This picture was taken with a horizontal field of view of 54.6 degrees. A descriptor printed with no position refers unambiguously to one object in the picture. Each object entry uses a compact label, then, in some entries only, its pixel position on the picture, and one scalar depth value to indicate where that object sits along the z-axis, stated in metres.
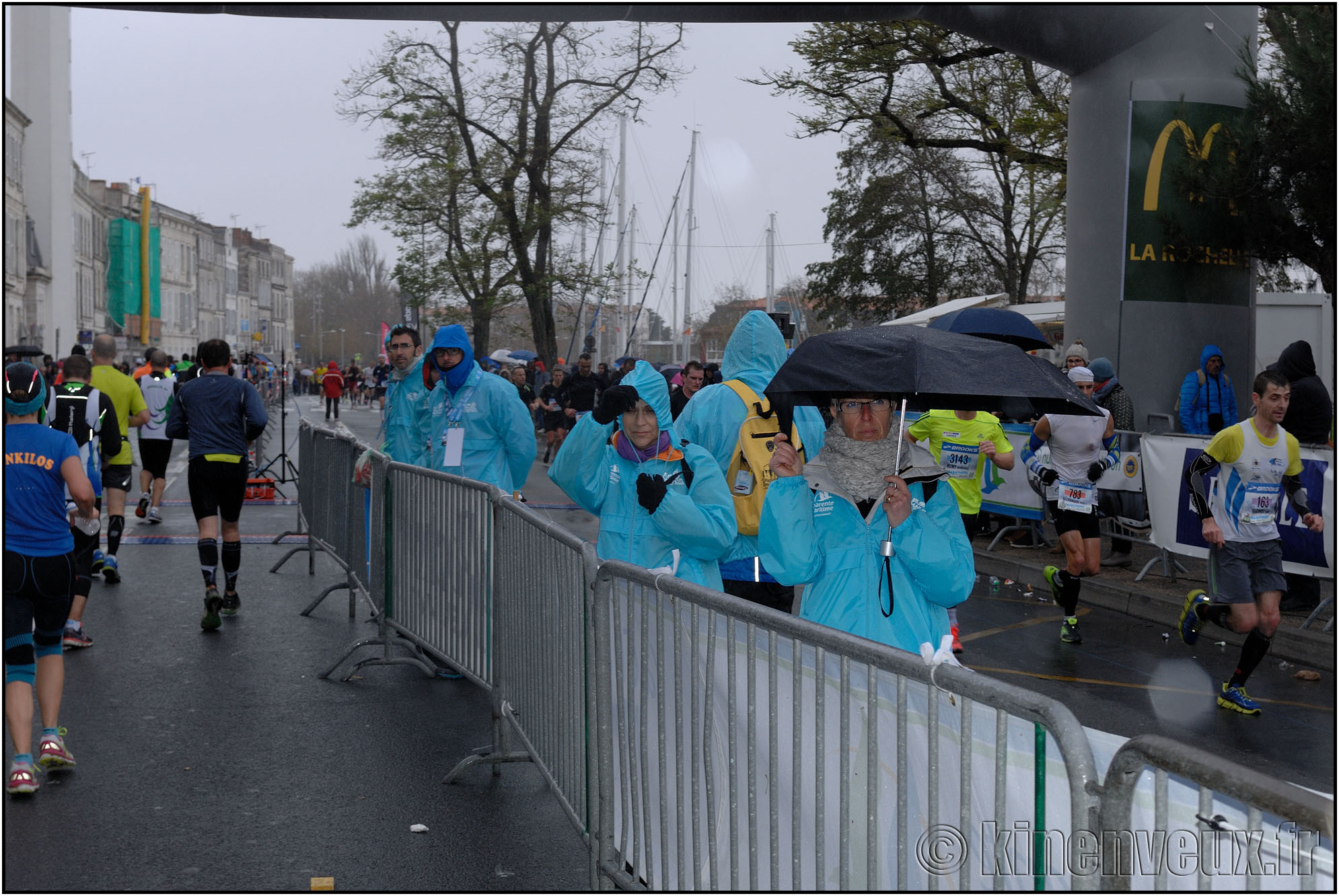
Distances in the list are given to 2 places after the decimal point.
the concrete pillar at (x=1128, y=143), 12.83
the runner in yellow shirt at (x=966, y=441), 8.83
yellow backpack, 5.97
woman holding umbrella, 4.06
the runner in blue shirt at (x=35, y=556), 5.41
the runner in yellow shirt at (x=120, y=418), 9.74
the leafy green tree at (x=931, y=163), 18.53
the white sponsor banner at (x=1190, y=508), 9.02
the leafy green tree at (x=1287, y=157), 10.98
